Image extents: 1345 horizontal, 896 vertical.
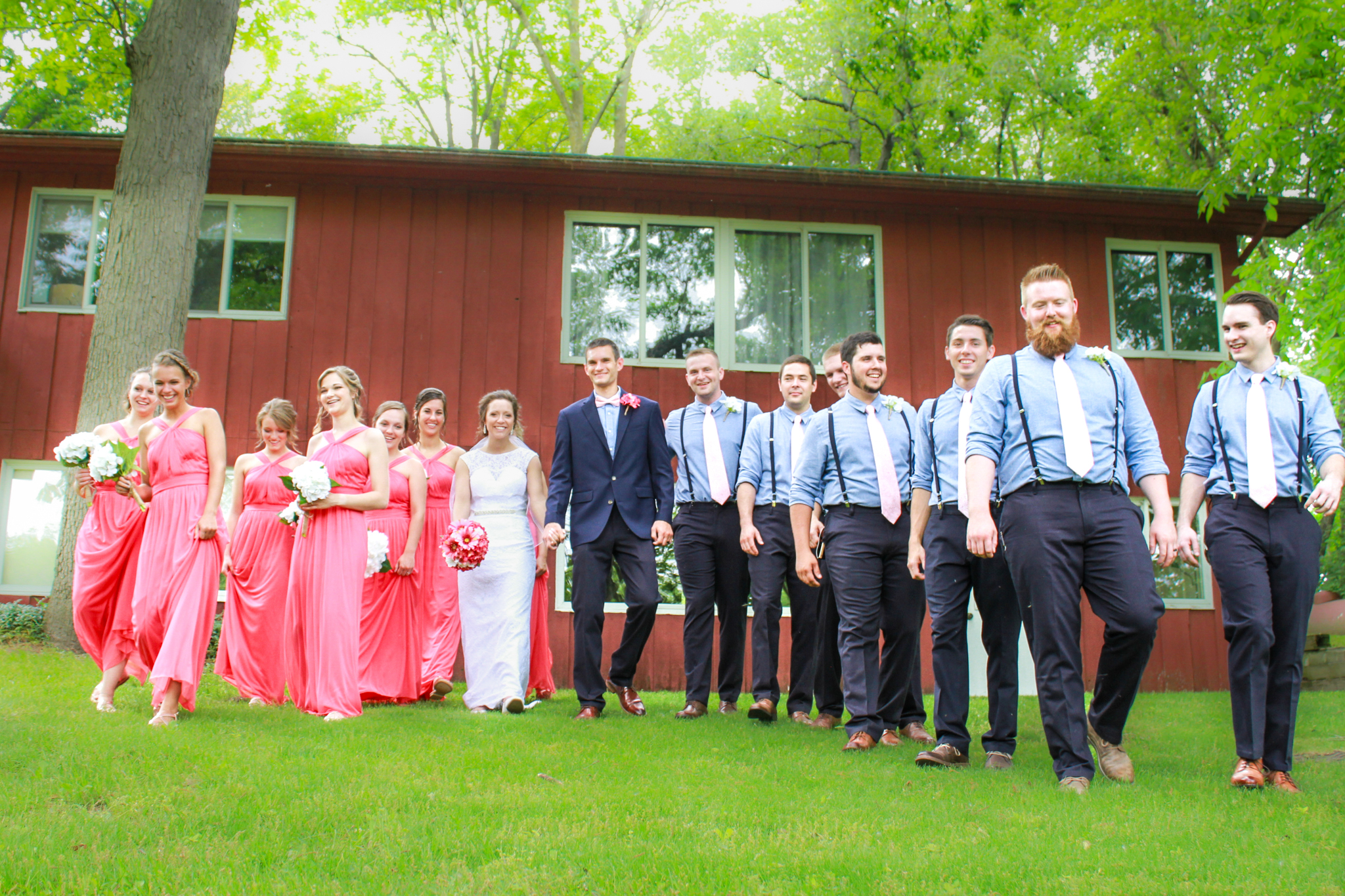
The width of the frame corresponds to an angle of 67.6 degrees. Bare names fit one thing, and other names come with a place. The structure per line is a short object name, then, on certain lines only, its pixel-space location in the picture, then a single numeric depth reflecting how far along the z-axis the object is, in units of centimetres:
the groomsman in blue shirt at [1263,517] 452
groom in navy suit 662
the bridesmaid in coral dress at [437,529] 827
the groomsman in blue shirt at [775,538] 679
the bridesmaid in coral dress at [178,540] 570
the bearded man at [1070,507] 427
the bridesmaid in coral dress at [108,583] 611
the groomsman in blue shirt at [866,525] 559
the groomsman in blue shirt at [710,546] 701
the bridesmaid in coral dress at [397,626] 750
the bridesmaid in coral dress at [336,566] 622
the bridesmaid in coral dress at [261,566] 691
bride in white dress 707
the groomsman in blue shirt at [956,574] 496
